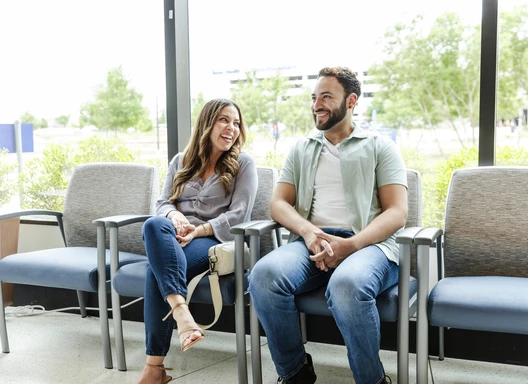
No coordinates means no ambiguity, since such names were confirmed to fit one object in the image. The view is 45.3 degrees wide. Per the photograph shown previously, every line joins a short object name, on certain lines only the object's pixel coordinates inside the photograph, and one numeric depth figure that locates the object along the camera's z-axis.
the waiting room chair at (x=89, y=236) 2.67
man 2.14
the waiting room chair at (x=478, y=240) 2.16
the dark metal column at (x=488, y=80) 2.77
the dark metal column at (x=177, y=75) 3.37
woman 2.39
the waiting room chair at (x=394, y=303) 2.17
